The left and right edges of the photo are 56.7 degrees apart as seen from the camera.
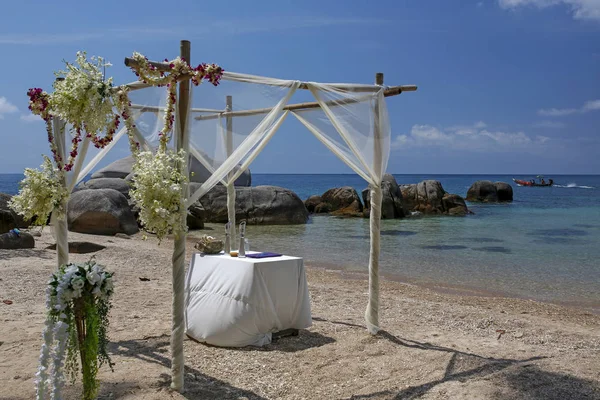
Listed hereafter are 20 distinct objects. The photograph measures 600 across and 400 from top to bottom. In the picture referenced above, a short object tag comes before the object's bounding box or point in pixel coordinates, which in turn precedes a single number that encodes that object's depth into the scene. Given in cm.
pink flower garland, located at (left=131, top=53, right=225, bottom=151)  432
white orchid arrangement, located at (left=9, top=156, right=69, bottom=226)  524
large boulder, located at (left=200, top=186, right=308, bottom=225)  2075
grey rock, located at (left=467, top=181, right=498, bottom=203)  3925
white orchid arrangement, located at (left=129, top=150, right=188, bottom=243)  408
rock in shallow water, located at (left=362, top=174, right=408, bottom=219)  2511
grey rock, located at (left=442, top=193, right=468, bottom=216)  2794
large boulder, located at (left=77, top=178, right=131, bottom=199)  1959
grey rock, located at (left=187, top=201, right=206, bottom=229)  1848
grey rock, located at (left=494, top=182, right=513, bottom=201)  4012
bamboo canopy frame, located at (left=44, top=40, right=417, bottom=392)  446
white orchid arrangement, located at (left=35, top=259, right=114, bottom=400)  361
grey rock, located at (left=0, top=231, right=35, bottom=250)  1123
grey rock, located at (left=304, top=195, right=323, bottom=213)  2788
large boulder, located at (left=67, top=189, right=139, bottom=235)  1496
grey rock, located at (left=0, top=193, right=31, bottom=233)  1247
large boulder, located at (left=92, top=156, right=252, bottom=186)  2484
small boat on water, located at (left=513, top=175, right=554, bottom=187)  5981
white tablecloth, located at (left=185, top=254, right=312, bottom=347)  554
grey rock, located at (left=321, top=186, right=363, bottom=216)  2673
